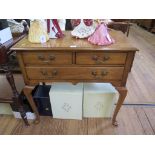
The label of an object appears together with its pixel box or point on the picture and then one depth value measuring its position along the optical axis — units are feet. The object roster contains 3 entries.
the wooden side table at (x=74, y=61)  3.18
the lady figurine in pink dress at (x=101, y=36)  3.25
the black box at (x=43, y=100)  4.62
